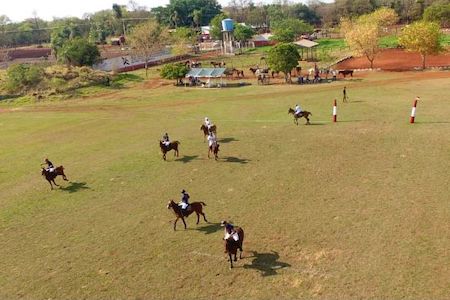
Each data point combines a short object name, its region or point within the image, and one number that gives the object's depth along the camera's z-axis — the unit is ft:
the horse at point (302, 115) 96.94
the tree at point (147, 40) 229.66
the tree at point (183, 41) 265.75
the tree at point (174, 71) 171.22
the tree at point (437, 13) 259.39
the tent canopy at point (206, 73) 164.25
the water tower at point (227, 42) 284.00
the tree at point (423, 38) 159.42
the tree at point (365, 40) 172.24
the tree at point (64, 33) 295.69
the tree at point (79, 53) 217.56
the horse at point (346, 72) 157.58
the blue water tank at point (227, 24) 258.57
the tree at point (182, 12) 435.94
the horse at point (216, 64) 221.27
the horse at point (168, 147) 80.33
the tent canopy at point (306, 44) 195.50
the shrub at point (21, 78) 181.88
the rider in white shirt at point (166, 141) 80.29
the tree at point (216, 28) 320.17
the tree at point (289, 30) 251.19
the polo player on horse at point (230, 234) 44.24
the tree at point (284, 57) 153.17
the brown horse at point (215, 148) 77.61
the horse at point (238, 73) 183.06
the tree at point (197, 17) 429.79
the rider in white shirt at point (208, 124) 88.42
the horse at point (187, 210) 53.67
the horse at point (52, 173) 70.44
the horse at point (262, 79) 162.73
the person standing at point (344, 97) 115.91
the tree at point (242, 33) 294.93
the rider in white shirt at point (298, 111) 96.90
